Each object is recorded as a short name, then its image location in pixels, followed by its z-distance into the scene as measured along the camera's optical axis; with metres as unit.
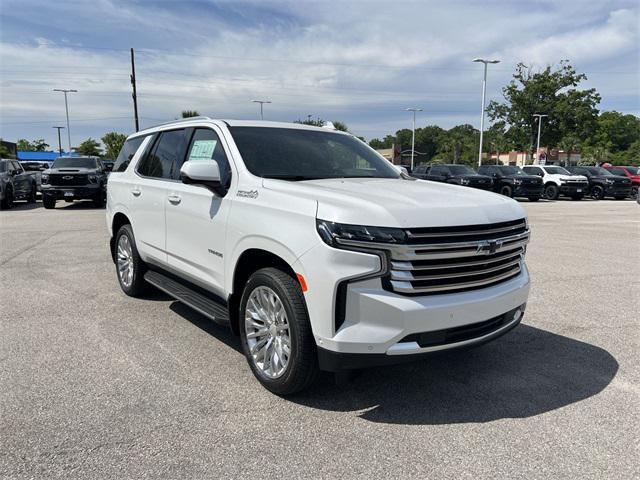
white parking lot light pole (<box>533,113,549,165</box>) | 53.78
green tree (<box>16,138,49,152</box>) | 129.00
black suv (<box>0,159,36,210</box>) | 17.45
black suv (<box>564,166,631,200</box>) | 27.08
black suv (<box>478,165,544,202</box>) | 24.52
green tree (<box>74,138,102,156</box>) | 96.24
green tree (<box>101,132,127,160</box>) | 81.61
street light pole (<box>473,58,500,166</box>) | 39.16
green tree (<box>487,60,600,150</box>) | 53.94
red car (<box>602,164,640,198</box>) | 30.19
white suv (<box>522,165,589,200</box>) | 26.16
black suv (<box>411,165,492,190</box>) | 23.20
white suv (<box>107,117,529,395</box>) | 2.91
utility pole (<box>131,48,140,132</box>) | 29.44
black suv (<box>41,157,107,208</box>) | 17.36
